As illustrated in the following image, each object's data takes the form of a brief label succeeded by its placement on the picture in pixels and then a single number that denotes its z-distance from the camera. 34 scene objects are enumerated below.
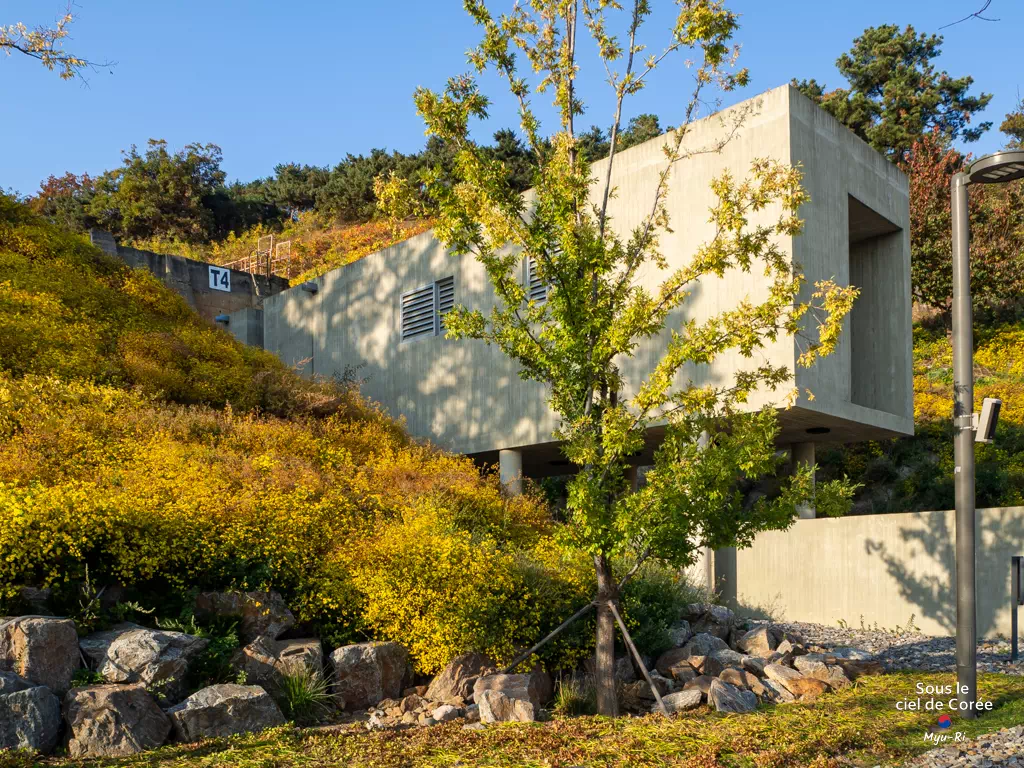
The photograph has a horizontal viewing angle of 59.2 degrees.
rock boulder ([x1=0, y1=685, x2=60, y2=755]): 5.78
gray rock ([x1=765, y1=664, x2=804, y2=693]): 8.18
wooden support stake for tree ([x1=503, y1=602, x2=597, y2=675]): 7.39
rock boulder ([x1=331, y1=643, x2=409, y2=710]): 7.52
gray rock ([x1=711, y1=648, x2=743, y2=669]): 8.70
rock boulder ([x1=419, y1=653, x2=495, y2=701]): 7.66
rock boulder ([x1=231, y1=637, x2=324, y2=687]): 7.29
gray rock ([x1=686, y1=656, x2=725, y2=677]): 8.57
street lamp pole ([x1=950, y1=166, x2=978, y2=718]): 7.07
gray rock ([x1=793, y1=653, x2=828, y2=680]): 8.50
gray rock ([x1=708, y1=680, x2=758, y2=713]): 7.42
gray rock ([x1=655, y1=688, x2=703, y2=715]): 7.53
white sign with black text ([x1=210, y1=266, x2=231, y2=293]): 24.79
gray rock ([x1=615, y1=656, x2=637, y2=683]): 8.44
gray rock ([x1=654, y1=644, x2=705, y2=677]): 8.69
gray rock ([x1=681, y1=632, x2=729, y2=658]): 8.98
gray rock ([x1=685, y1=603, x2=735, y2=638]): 10.02
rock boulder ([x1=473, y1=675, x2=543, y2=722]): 7.28
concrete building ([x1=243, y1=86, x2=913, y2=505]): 12.81
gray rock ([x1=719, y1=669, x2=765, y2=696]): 8.12
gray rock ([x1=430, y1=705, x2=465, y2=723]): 7.06
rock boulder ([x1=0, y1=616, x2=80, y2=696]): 6.32
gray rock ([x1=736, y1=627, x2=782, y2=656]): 9.41
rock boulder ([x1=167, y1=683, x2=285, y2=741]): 6.30
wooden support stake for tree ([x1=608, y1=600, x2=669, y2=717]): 7.07
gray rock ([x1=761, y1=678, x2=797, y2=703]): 8.02
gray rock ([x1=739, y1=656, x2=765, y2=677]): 8.56
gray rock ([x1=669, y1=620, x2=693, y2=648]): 9.37
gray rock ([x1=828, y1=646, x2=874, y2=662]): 9.48
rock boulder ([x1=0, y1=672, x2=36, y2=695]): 5.94
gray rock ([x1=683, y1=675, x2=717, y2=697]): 8.03
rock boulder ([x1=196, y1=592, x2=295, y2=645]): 7.81
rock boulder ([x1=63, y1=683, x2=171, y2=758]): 5.92
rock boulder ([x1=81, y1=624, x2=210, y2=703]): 6.64
